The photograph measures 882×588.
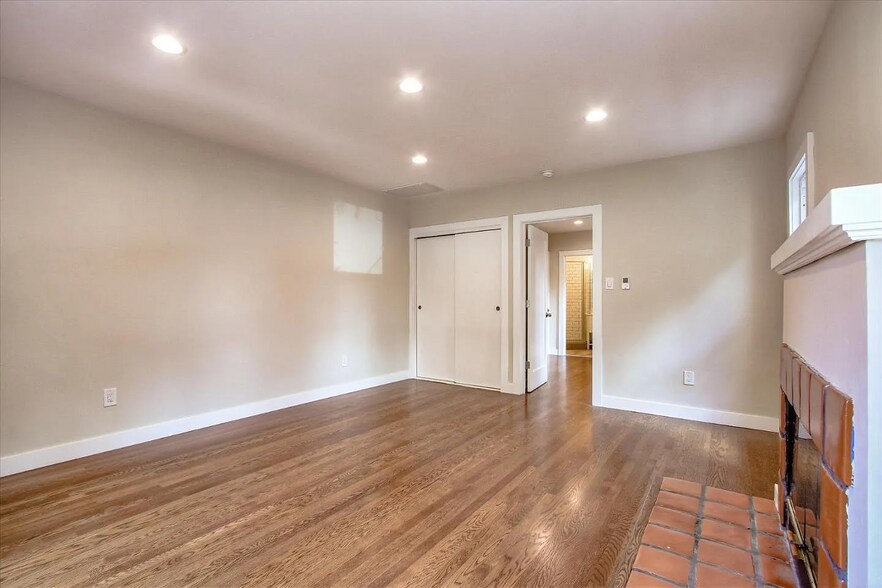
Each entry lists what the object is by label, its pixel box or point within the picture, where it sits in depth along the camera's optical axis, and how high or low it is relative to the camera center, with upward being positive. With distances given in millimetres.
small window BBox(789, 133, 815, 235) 2312 +726
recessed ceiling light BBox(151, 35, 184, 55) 2014 +1274
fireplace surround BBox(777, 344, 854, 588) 844 -495
